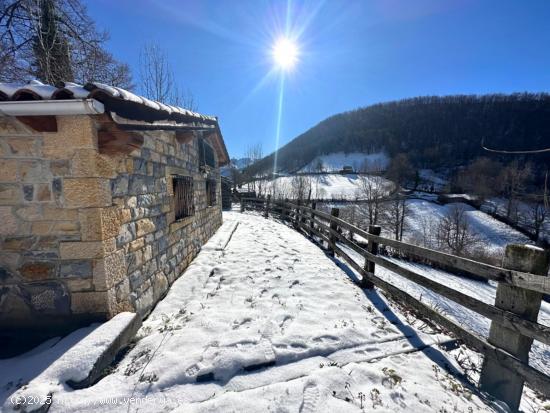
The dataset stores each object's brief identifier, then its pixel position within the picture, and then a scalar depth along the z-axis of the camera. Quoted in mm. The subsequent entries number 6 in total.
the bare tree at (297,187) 30844
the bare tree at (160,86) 10072
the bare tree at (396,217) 22994
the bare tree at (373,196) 24422
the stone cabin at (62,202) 2098
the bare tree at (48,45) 6016
